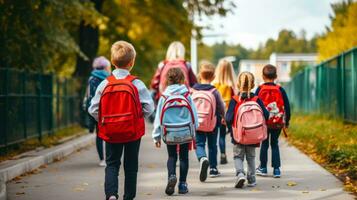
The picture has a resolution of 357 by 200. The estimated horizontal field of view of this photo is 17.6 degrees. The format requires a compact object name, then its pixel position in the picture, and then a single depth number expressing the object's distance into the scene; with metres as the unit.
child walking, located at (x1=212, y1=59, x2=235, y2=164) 17.06
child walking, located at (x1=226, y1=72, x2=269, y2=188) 13.51
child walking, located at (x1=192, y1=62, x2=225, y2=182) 14.74
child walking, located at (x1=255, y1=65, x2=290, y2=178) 14.92
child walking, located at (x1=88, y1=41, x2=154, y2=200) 10.57
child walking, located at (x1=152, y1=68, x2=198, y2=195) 12.53
